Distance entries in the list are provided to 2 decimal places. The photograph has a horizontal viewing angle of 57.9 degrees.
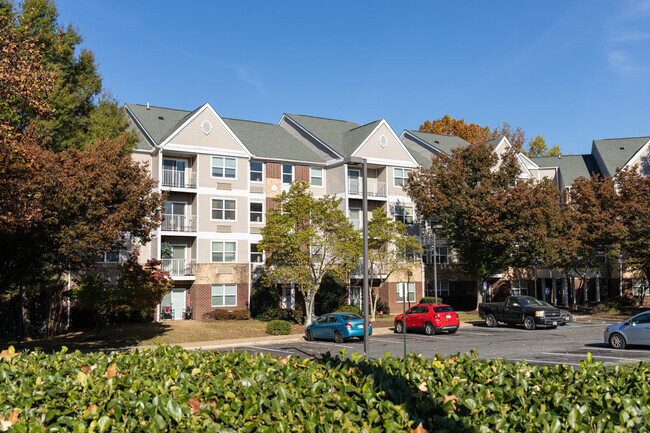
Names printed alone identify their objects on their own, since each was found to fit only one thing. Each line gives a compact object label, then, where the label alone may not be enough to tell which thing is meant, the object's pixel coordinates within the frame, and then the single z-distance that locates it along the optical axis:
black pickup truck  32.41
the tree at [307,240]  34.91
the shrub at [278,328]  31.30
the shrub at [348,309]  38.28
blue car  27.52
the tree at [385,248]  40.22
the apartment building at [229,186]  38.78
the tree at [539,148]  78.19
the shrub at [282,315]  37.25
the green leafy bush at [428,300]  42.91
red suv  30.72
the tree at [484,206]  40.84
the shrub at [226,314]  37.84
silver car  22.17
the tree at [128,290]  28.20
